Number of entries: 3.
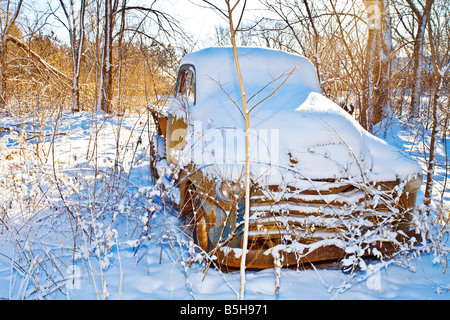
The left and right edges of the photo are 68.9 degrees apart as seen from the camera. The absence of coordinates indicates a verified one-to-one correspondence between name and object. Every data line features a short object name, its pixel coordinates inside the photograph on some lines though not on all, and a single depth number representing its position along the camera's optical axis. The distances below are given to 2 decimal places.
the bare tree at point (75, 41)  12.20
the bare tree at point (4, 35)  11.16
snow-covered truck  2.65
